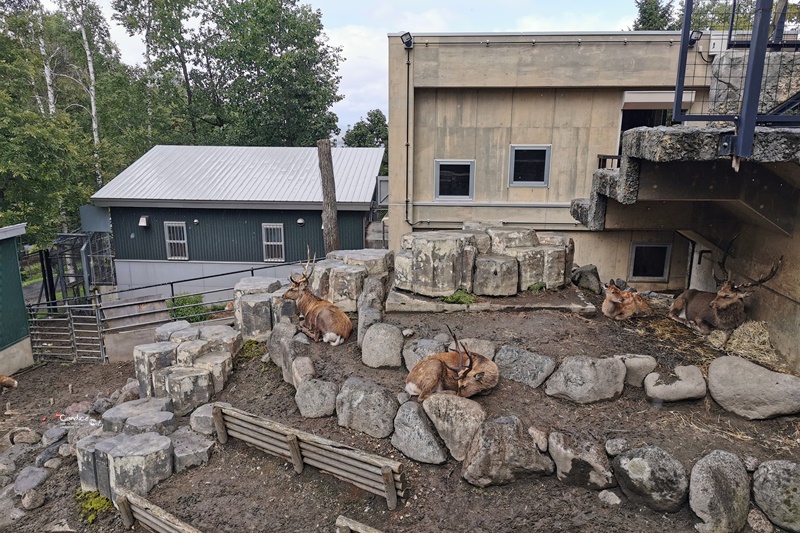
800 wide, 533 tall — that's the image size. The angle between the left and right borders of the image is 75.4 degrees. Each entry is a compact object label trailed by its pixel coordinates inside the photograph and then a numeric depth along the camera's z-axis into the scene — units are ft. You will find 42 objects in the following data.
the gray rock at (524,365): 21.09
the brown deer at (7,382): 35.60
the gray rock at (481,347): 22.42
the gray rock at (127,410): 24.45
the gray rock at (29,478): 23.62
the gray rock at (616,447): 17.42
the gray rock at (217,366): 26.89
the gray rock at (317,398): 22.56
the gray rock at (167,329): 30.17
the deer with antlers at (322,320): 26.43
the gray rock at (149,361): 27.22
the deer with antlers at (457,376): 20.31
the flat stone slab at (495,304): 26.35
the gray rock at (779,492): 15.40
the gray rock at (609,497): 16.81
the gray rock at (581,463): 17.20
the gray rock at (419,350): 22.84
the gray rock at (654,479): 16.22
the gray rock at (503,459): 17.85
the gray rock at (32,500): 22.57
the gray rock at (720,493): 15.57
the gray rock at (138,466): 21.38
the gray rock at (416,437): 19.16
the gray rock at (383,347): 23.77
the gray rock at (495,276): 27.12
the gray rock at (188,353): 27.58
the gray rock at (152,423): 23.57
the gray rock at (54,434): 27.50
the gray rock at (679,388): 19.33
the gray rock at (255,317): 30.66
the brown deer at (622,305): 25.71
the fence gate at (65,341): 40.29
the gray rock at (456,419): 18.80
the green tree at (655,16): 82.28
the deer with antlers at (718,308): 23.02
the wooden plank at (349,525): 16.56
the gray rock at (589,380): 19.86
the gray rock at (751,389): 17.78
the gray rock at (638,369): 20.39
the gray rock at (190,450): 22.36
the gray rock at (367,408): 20.70
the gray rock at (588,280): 30.83
